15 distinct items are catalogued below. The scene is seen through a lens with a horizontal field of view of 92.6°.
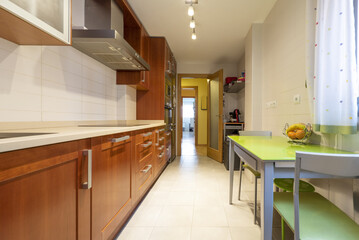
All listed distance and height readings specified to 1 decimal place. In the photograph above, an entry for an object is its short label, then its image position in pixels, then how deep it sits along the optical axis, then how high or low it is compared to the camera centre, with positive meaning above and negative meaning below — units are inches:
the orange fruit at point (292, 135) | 53.2 -4.9
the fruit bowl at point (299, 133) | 52.2 -4.2
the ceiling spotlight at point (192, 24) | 99.6 +55.9
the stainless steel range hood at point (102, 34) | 55.6 +27.3
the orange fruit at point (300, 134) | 52.0 -4.5
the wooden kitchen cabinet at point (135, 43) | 95.5 +47.1
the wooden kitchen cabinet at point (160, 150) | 100.6 -20.7
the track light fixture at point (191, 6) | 84.8 +56.9
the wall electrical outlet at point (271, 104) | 86.3 +7.8
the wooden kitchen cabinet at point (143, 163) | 68.2 -19.8
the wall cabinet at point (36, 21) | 32.2 +19.7
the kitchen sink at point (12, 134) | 34.1 -3.5
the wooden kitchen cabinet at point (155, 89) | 120.8 +20.8
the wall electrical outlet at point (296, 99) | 66.1 +8.0
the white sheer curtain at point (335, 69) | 39.4 +12.4
